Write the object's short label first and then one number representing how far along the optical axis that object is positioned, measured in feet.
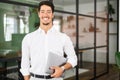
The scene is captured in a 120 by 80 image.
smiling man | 5.58
